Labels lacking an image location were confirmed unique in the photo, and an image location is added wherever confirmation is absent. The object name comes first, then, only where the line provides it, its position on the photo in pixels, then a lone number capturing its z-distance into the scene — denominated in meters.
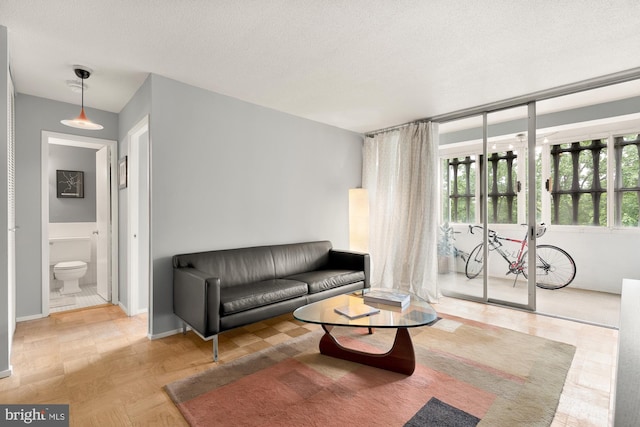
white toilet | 4.48
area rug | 1.83
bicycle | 4.36
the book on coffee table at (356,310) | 2.44
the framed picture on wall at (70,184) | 5.22
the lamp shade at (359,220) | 4.87
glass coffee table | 2.28
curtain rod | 3.03
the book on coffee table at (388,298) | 2.63
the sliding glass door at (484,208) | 4.16
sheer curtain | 4.32
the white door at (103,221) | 4.20
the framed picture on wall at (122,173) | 3.79
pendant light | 2.91
